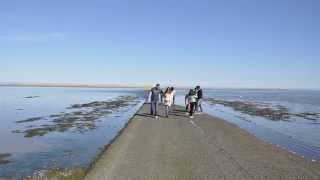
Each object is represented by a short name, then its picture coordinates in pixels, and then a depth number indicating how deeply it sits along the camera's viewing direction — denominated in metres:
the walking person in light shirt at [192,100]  18.99
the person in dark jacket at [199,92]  19.82
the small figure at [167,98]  18.91
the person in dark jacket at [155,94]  18.15
